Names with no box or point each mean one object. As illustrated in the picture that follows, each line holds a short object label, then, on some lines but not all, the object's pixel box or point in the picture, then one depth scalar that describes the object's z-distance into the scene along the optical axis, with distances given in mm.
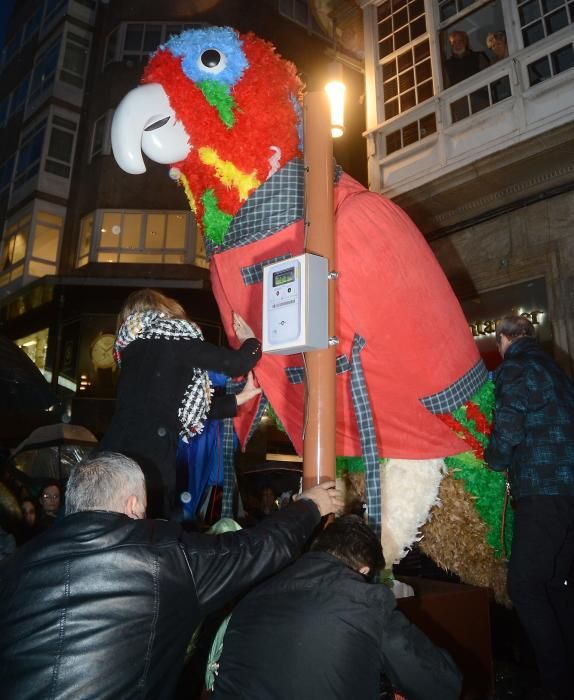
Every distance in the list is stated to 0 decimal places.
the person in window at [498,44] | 6523
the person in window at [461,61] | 6777
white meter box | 1844
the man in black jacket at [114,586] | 1471
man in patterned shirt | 2369
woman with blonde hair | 2244
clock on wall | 13242
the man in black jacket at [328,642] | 1667
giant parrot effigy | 2219
